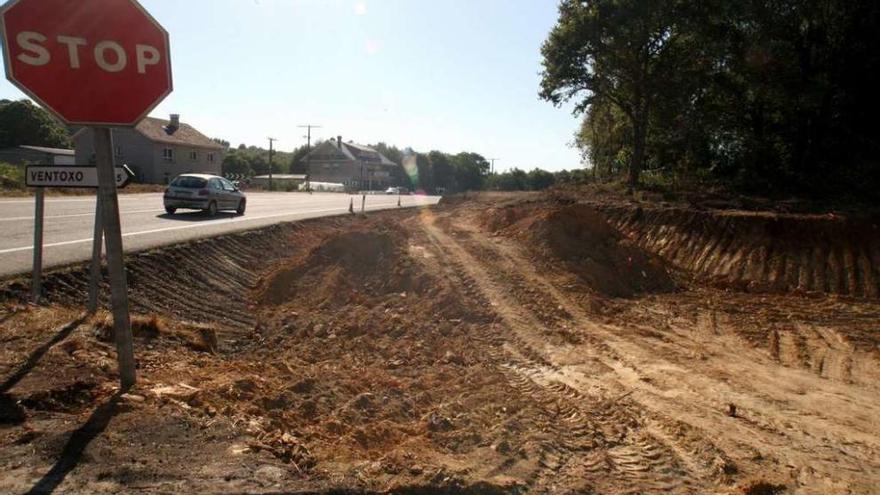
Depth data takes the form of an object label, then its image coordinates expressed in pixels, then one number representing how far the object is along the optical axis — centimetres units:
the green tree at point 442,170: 9488
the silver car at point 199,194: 1809
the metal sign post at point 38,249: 601
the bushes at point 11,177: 2244
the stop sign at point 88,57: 360
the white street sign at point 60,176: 546
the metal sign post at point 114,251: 407
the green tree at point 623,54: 2289
